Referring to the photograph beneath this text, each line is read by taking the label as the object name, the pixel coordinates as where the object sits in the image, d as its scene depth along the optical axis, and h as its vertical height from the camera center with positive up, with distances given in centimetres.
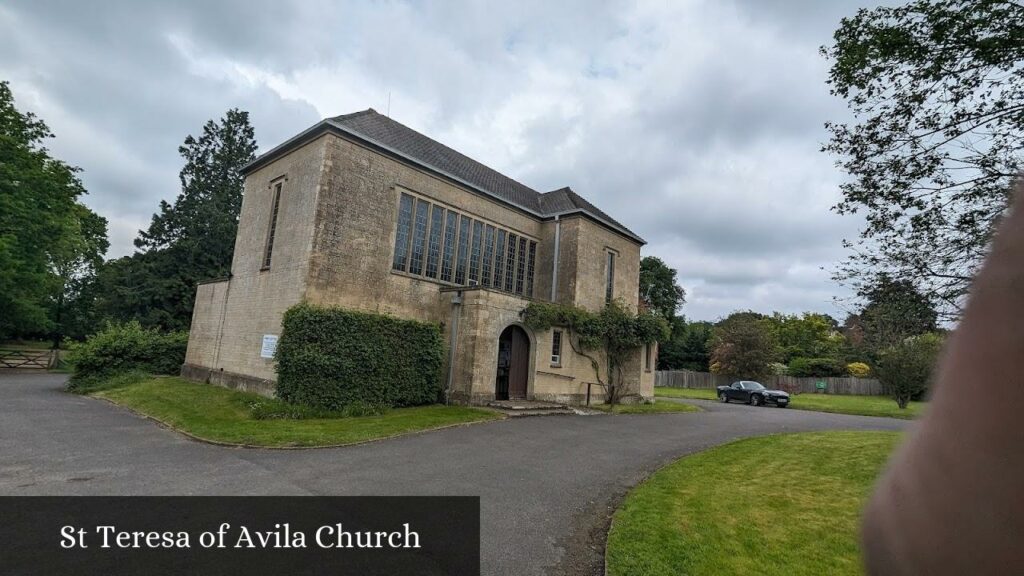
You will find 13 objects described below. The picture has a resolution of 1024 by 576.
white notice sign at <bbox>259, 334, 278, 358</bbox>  1625 -20
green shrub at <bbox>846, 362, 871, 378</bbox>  4272 +123
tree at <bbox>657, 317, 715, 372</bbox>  5097 +200
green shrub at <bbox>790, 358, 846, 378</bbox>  4434 +117
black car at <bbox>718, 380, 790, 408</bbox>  2862 -110
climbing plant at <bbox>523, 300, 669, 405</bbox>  2075 +145
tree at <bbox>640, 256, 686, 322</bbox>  4988 +834
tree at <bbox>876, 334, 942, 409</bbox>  2592 +101
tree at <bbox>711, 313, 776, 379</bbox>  4134 +205
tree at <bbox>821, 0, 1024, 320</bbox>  697 +435
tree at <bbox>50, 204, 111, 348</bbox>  3859 +342
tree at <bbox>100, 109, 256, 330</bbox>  3350 +610
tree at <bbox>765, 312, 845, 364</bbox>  5031 +490
